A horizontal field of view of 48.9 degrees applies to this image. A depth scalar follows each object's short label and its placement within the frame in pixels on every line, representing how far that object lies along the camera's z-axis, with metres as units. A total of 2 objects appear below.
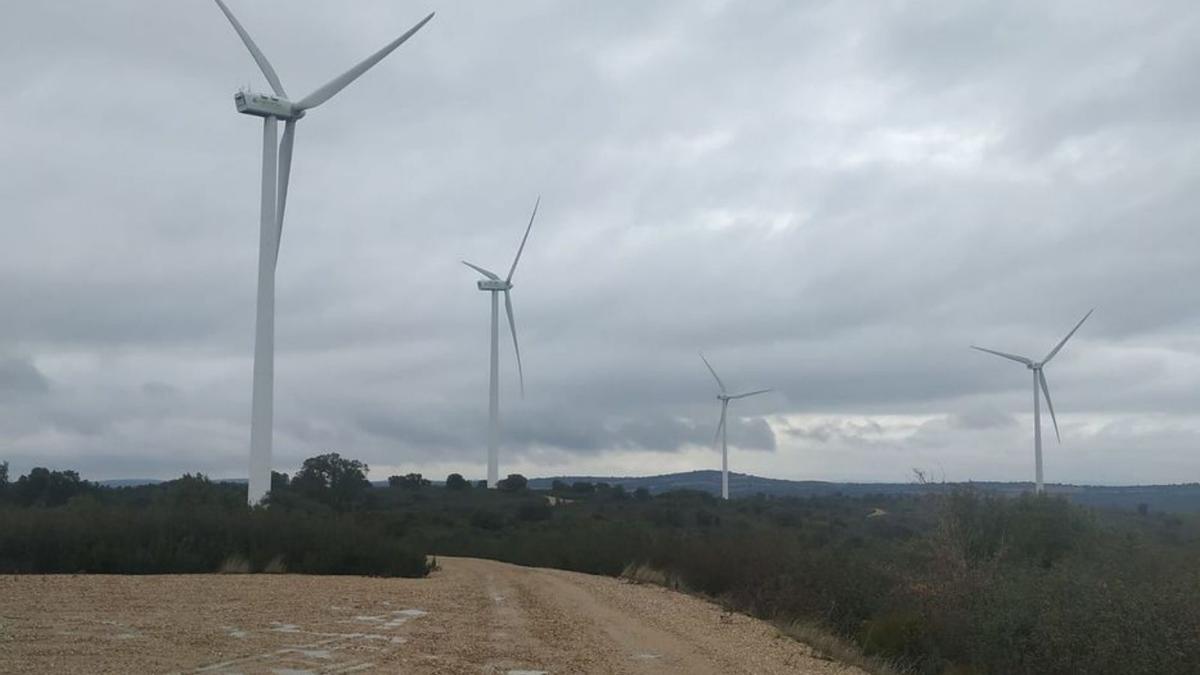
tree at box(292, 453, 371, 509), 81.56
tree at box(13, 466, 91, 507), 69.61
